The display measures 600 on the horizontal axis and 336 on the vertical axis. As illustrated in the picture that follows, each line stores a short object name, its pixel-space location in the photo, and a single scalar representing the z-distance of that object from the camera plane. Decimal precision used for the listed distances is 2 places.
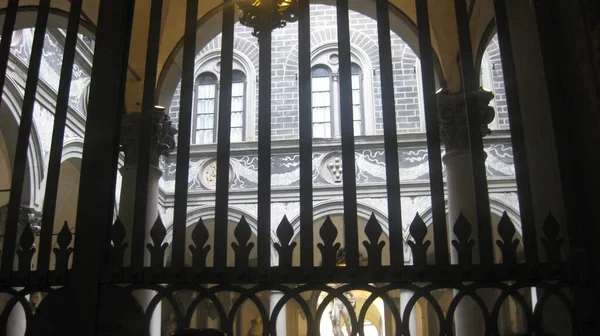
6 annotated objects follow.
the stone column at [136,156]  6.72
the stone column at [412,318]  12.31
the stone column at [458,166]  6.88
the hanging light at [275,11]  4.57
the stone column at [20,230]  7.85
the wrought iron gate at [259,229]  2.24
